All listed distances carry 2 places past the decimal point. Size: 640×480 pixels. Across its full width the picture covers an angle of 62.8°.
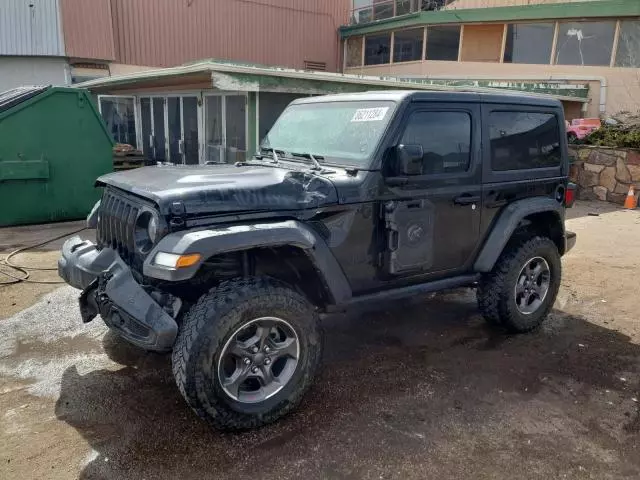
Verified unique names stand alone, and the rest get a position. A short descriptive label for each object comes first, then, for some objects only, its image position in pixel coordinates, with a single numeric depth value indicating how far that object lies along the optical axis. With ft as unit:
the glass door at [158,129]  45.03
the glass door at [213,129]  36.70
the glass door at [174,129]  42.25
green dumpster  25.32
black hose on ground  17.90
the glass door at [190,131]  40.14
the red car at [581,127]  45.68
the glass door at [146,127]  47.21
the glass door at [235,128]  34.12
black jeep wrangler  9.55
